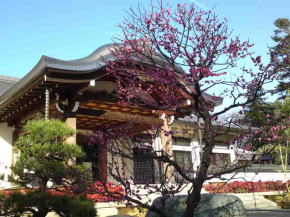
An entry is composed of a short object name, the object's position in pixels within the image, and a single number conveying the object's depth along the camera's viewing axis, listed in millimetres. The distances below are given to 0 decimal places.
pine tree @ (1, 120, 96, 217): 5320
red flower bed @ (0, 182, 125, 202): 4176
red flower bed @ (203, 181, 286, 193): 14271
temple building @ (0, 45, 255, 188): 9203
